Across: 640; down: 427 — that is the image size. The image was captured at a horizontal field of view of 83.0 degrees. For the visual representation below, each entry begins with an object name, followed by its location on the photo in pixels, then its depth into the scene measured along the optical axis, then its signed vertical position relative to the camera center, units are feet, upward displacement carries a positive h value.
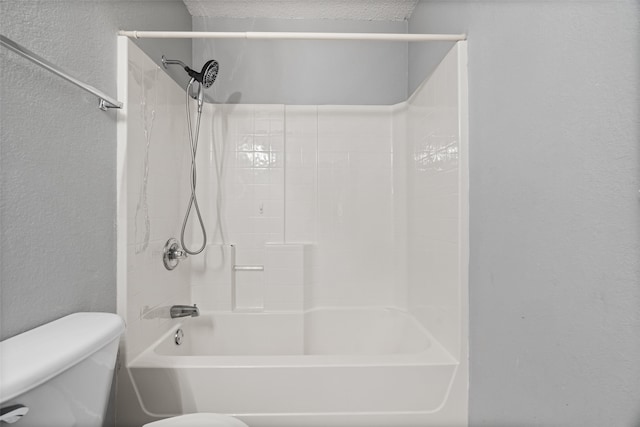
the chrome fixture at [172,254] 5.86 -0.62
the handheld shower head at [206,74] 6.05 +2.41
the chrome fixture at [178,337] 5.89 -1.99
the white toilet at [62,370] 2.42 -1.14
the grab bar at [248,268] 7.38 -1.05
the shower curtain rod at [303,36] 4.50 +2.27
